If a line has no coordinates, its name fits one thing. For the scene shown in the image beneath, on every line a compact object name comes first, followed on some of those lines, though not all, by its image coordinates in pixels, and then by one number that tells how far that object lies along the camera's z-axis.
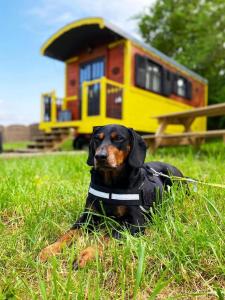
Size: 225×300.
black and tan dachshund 1.30
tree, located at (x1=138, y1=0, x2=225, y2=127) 11.20
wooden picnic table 4.13
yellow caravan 6.74
